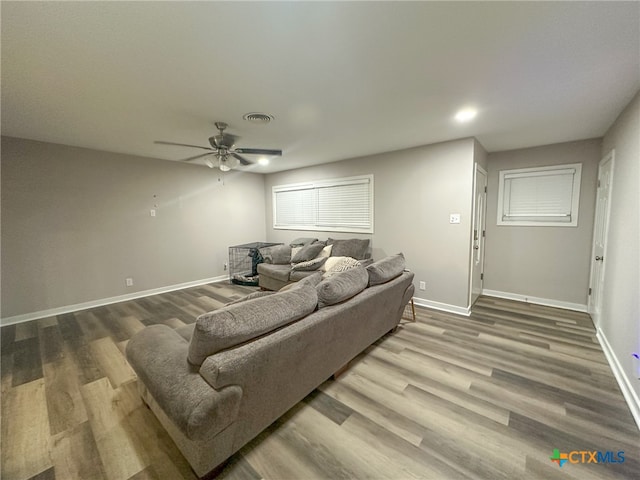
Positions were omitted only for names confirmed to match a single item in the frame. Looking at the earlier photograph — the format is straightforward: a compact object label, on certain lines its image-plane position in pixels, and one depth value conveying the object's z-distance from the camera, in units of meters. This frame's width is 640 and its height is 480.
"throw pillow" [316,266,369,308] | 1.99
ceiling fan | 3.02
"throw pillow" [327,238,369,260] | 4.34
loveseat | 4.16
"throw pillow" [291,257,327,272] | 4.15
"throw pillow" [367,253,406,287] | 2.56
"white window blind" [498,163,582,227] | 3.62
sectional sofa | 1.26
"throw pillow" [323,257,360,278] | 3.77
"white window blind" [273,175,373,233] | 4.57
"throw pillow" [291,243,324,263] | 4.52
